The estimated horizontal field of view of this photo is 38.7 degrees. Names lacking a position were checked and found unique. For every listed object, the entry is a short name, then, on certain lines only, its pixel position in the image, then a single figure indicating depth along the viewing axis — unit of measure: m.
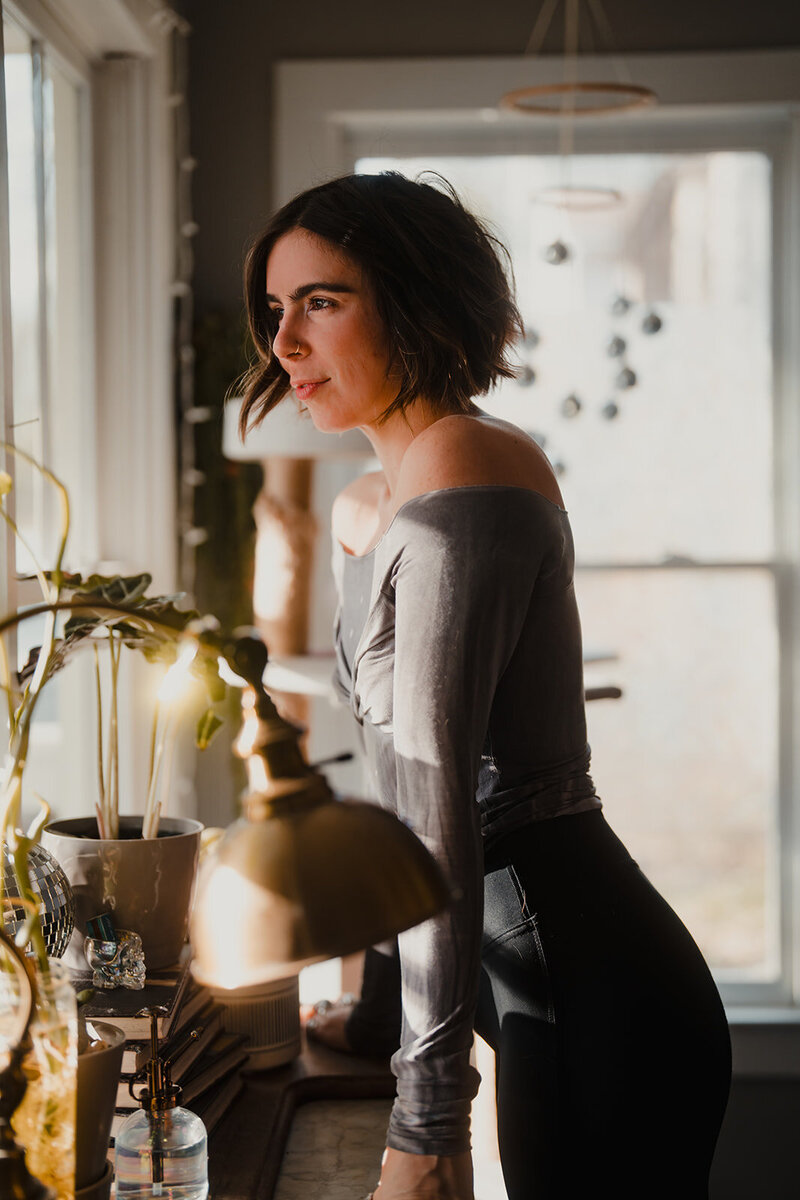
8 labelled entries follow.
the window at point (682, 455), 2.76
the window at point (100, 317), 1.97
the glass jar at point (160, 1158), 0.95
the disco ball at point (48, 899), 1.02
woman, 0.88
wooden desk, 1.07
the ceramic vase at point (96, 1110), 0.84
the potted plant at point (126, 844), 1.13
